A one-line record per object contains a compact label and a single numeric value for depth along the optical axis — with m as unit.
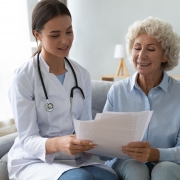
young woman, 1.22
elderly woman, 1.38
